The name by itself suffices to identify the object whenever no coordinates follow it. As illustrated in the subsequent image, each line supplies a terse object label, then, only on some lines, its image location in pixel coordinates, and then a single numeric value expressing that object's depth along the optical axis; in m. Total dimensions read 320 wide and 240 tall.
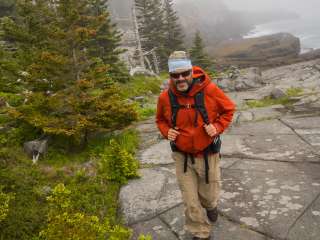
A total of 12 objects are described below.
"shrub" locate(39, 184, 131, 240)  2.83
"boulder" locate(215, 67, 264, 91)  15.68
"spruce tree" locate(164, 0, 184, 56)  28.89
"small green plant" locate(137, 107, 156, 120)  10.47
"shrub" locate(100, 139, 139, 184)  5.40
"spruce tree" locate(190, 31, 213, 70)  24.81
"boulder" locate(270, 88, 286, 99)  11.54
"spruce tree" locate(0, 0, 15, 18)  19.86
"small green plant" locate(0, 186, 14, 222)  3.39
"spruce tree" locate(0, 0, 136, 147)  6.21
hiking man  3.37
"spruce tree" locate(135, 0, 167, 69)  28.56
